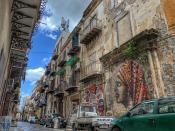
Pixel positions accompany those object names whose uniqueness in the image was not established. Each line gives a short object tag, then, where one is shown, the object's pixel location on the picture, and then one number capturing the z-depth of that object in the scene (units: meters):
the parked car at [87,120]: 7.21
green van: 3.46
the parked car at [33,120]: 25.76
